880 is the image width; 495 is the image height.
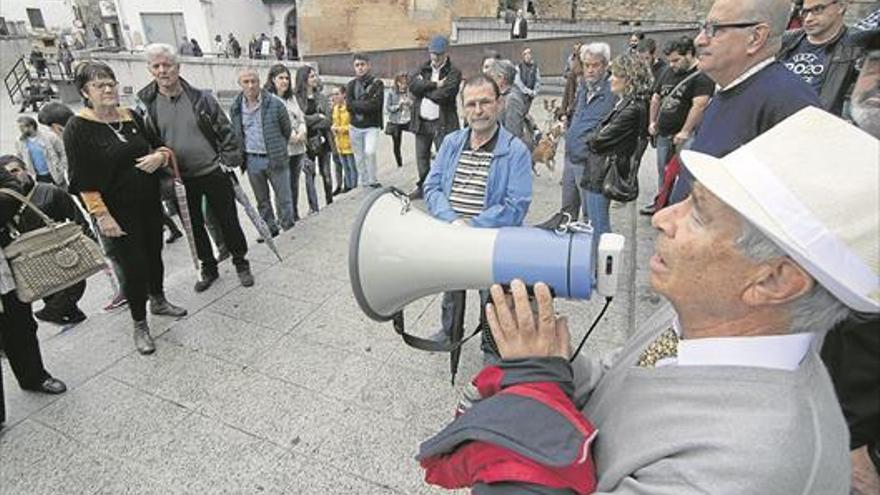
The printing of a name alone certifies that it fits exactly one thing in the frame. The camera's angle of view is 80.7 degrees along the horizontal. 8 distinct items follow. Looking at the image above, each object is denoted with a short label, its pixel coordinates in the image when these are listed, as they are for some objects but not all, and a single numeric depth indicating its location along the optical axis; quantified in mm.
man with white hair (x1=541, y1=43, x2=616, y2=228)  3975
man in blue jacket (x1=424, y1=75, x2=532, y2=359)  2711
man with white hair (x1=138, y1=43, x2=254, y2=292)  3566
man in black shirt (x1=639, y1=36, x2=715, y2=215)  3613
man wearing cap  5891
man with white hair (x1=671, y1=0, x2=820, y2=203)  2160
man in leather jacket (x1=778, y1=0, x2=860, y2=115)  3047
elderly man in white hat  733
